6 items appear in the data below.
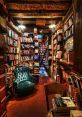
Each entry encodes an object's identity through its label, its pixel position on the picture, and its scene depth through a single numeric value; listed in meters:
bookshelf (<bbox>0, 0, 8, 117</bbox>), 1.35
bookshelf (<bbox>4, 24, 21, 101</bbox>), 2.26
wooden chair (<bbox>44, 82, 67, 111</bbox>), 1.01
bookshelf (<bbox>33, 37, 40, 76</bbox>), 3.69
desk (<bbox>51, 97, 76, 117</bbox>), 0.72
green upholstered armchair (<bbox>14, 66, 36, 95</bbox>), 2.31
